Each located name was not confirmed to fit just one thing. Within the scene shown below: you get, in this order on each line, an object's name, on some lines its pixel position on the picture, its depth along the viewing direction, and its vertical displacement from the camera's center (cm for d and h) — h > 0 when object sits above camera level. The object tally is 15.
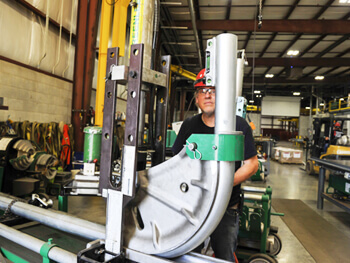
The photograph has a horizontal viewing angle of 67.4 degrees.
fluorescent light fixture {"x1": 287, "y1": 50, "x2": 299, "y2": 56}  1129 +372
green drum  261 -18
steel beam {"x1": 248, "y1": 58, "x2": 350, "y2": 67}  1137 +337
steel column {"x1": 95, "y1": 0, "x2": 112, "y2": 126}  551 +159
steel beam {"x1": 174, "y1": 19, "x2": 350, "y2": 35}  791 +341
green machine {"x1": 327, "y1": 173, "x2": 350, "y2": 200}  393 -70
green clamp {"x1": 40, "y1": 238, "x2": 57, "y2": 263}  109 -53
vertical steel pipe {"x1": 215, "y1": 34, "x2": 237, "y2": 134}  88 +18
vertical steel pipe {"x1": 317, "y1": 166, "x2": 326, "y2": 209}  454 -82
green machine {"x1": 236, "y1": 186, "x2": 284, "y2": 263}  237 -90
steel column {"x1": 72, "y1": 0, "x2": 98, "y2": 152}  615 +148
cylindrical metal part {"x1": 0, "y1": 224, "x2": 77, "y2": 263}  105 -53
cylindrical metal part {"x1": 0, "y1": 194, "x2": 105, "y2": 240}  116 -47
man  150 -12
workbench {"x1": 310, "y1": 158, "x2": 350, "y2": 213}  377 -49
